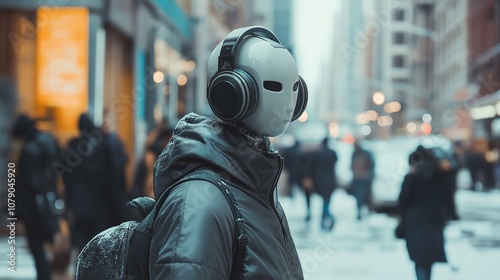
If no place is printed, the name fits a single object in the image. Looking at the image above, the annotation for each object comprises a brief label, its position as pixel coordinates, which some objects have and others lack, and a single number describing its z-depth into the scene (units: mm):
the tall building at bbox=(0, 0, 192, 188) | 11133
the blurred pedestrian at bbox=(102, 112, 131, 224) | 6797
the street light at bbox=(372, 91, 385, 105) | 20319
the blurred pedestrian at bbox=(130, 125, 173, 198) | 7662
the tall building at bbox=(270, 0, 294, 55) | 115438
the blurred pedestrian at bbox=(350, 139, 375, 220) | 13562
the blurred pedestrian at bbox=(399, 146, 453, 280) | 5824
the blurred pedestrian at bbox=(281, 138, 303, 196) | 16406
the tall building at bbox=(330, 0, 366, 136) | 135125
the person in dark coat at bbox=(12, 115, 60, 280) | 6180
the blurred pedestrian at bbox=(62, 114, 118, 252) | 6734
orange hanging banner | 11164
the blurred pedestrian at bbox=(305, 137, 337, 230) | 12280
